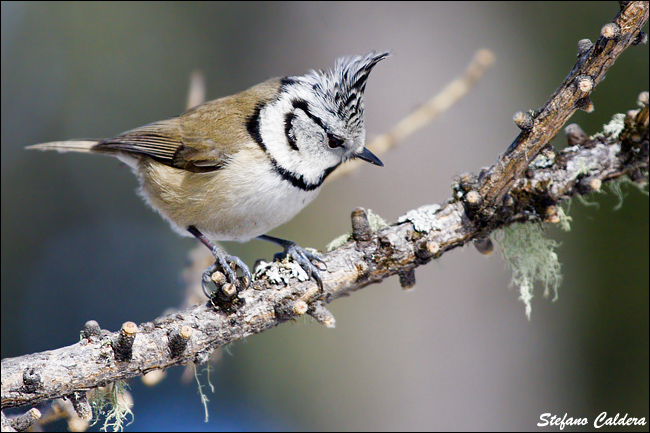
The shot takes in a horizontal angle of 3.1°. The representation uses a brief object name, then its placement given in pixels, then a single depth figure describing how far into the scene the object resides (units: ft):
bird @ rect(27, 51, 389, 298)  11.98
